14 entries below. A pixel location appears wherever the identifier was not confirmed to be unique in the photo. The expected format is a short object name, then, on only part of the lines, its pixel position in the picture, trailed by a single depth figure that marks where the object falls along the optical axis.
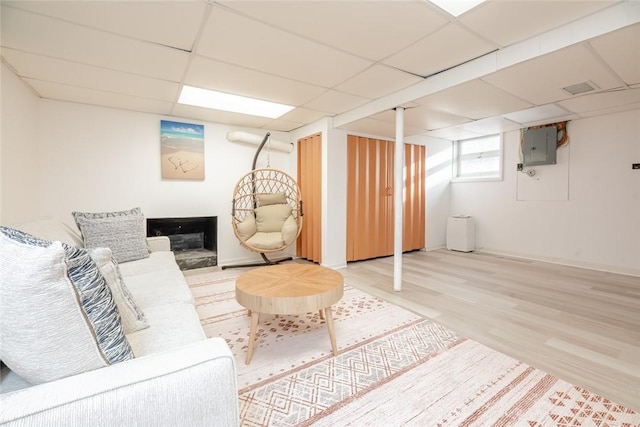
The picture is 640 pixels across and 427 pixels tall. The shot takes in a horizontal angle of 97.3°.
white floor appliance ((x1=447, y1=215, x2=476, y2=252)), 5.25
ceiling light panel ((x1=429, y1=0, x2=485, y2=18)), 1.70
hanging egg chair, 3.87
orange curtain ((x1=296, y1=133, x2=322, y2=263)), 4.32
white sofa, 0.67
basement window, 5.17
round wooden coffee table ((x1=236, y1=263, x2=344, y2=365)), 1.75
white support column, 3.17
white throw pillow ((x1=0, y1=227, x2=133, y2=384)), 0.71
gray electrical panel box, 4.31
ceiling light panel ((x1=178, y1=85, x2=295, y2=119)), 3.19
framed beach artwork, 3.88
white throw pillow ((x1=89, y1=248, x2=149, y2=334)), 1.23
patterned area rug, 1.36
